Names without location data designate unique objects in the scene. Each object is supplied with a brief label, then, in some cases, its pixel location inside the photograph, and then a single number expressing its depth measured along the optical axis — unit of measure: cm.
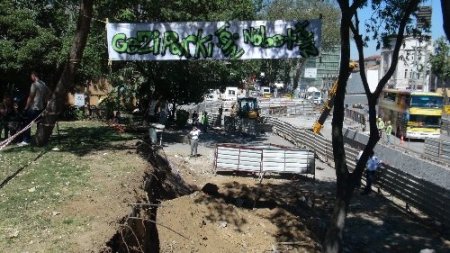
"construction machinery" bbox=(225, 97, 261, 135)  3256
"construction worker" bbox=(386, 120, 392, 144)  2978
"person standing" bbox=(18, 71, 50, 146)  1298
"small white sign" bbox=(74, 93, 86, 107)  2811
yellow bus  3316
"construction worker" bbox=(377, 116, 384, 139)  3098
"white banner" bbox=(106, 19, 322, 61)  1617
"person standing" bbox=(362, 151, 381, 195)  1728
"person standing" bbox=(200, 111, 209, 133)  3196
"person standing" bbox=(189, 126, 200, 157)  2125
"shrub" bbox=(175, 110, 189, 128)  3206
